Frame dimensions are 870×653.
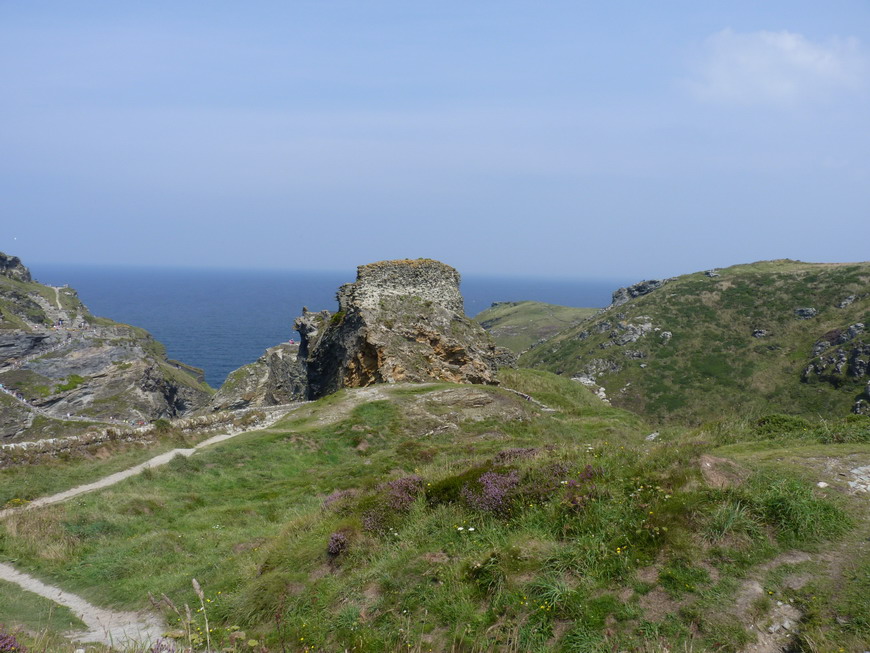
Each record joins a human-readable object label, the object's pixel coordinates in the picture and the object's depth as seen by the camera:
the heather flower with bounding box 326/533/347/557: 11.76
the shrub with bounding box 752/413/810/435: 17.56
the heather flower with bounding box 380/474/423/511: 13.19
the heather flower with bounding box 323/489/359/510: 14.80
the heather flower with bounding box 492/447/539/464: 14.56
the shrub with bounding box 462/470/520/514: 11.81
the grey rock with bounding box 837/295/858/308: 99.62
